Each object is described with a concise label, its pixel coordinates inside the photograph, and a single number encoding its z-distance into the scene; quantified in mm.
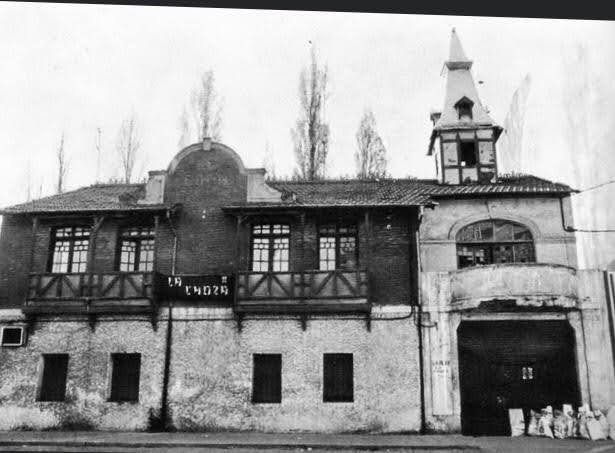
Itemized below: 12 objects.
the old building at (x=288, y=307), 17734
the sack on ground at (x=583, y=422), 16656
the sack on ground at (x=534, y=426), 17438
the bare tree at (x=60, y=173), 28772
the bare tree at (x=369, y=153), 28938
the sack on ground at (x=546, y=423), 17078
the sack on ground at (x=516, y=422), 17625
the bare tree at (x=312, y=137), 27219
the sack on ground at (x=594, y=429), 16469
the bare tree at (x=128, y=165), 29391
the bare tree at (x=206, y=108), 27625
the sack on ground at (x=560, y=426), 16828
